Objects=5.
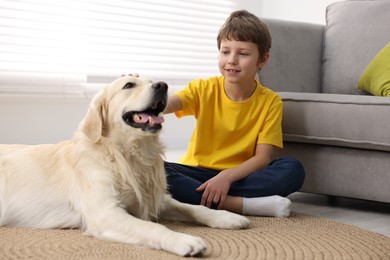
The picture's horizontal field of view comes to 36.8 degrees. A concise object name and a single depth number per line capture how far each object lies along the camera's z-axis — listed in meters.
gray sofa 2.41
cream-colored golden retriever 1.90
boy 2.31
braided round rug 1.62
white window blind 3.86
